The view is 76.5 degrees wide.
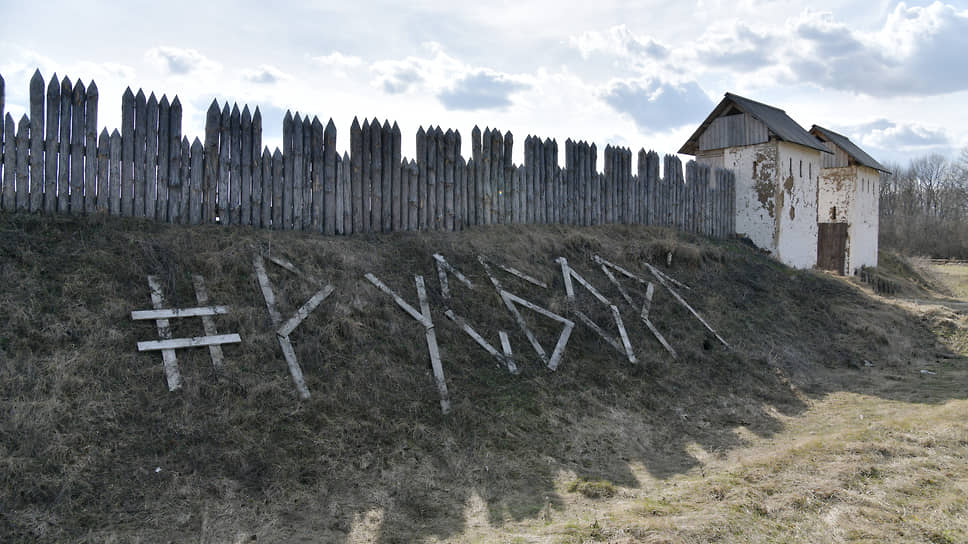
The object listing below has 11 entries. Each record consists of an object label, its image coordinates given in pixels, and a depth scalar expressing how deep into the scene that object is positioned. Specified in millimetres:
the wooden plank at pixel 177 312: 5914
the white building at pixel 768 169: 16906
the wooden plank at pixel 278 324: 5855
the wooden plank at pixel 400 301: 7402
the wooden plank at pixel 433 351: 6343
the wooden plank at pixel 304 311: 6434
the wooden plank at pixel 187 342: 5660
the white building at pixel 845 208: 22359
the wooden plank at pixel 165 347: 5434
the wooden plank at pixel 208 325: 5794
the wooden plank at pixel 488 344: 7305
